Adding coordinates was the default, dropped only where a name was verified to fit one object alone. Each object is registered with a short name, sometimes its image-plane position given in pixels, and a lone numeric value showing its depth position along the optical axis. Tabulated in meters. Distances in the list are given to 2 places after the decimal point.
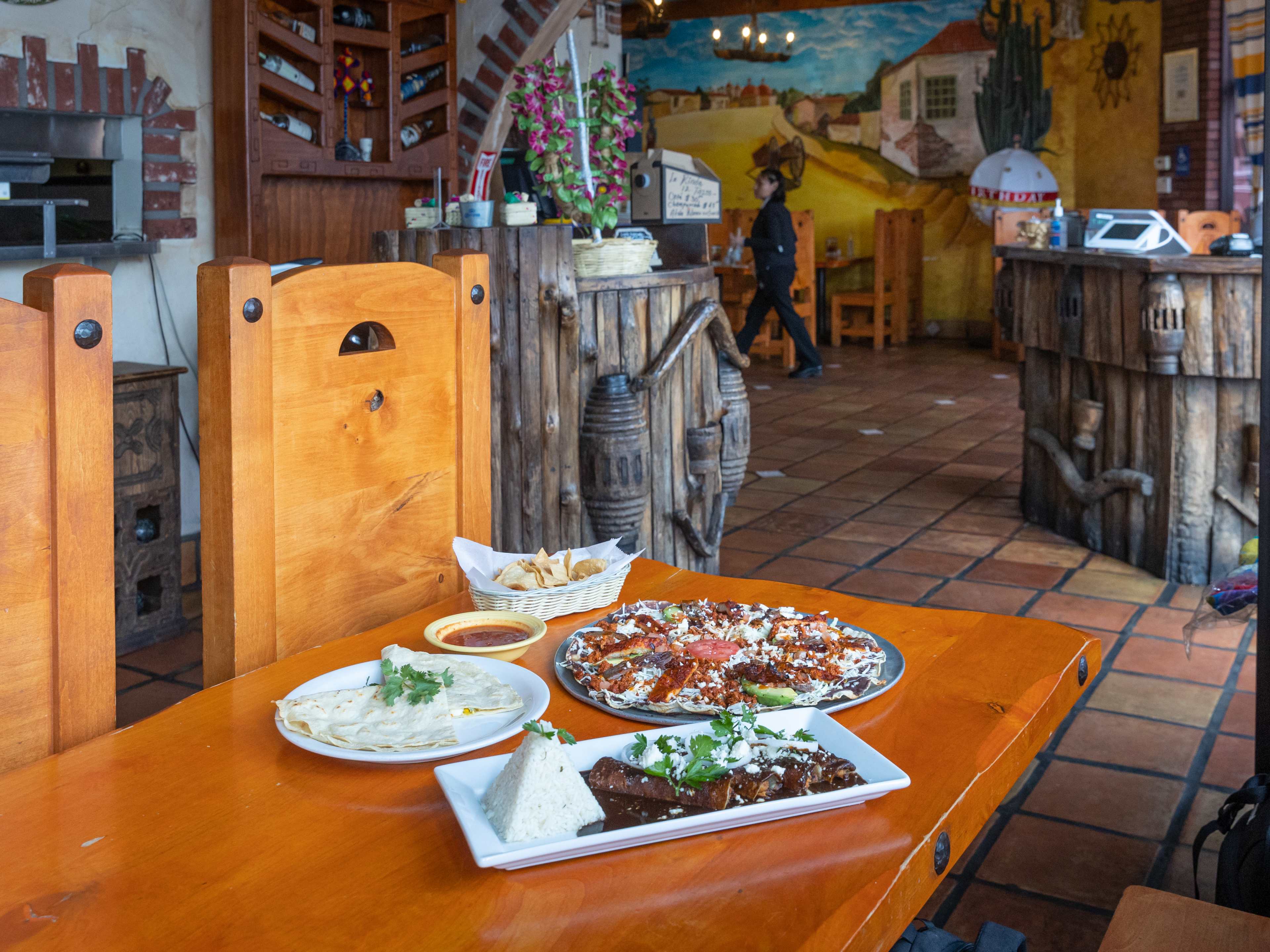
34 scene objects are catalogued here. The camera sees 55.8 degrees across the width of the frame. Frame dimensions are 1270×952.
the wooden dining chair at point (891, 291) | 10.73
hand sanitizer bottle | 4.79
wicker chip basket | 1.44
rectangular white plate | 0.87
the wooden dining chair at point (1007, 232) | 9.75
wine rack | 4.00
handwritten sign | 3.90
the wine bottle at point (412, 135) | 4.99
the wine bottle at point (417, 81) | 5.07
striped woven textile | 6.97
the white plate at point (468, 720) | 1.04
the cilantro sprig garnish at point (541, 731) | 0.95
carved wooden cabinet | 3.44
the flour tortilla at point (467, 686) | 1.14
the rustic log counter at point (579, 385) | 3.01
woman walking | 8.63
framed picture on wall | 8.88
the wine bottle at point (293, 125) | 4.39
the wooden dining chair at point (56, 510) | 1.13
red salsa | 1.33
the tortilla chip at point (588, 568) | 1.49
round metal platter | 1.12
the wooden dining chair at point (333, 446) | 1.35
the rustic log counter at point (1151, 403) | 3.84
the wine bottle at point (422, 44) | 5.07
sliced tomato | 1.25
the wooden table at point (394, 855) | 0.81
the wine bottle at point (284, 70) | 4.22
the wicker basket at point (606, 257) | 3.18
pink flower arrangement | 3.25
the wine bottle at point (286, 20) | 4.34
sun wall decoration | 9.81
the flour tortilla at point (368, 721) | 1.07
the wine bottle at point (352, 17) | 4.66
